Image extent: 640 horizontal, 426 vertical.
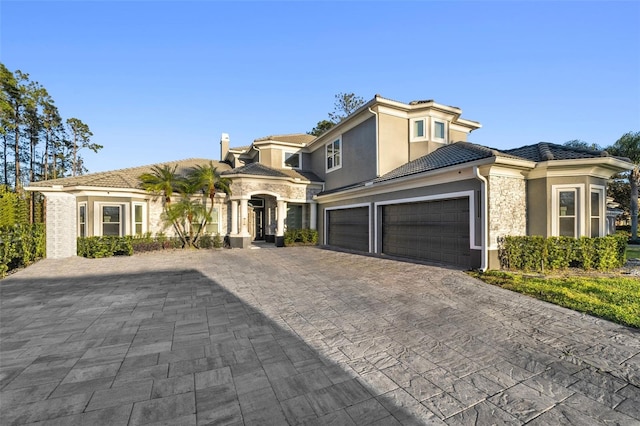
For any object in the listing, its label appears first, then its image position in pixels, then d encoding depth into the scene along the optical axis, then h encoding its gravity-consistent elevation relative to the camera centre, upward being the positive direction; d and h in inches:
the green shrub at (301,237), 621.6 -55.6
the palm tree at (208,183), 571.7 +66.2
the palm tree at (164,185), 553.3 +60.8
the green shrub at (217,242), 605.9 -64.0
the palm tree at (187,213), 568.1 +1.3
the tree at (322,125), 1263.5 +413.7
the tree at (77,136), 1127.1 +333.4
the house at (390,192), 329.4 +34.4
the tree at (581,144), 1018.1 +263.8
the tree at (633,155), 788.0 +177.2
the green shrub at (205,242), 595.5 -62.9
